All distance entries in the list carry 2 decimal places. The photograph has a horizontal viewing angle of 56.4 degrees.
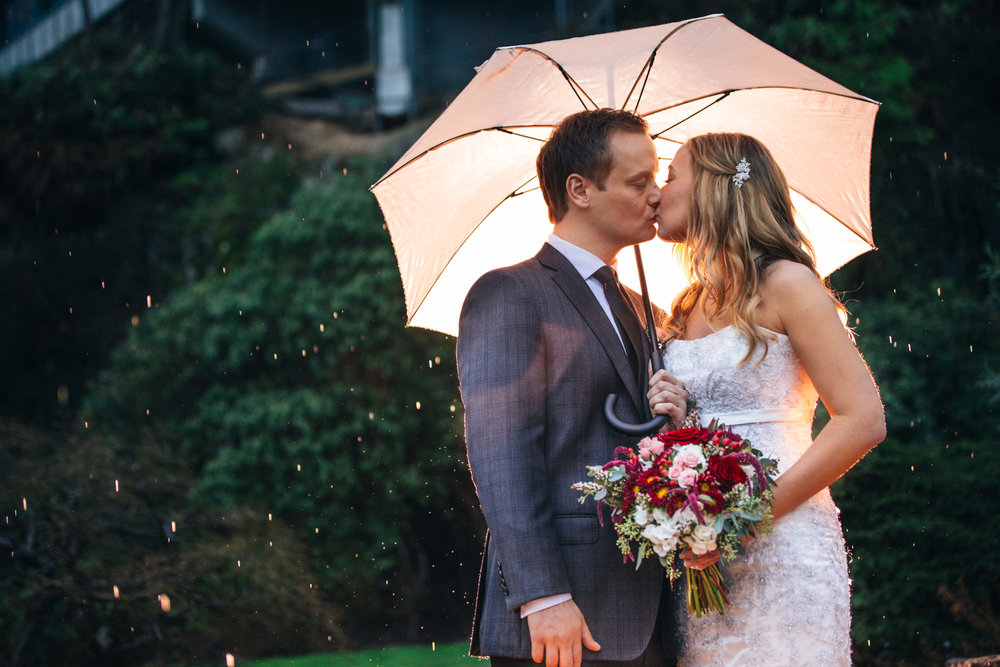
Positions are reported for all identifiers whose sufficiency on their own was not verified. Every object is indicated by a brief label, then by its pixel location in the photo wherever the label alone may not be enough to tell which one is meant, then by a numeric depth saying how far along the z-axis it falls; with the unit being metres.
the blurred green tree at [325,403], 9.24
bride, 2.59
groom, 2.42
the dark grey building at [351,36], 16.70
